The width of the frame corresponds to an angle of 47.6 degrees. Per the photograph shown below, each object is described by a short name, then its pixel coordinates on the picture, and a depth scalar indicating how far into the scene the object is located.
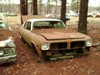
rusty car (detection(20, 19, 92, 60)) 3.78
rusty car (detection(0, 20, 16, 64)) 3.49
